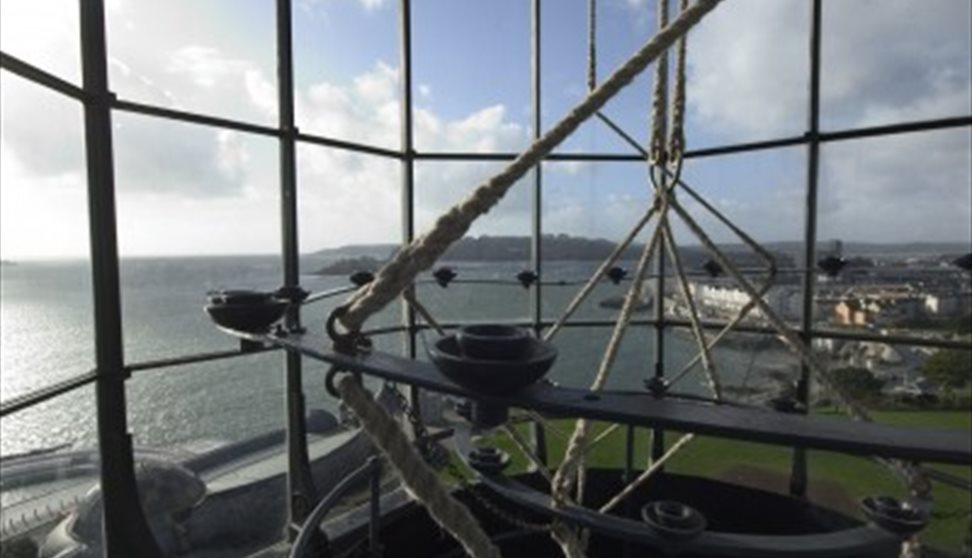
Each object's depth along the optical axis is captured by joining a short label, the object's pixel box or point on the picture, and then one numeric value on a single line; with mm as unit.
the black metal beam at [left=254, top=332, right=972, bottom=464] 544
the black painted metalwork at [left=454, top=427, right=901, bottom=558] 932
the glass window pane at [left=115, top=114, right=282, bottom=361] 2155
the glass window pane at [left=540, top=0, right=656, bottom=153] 2941
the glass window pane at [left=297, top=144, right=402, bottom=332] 2812
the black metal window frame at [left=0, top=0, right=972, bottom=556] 1891
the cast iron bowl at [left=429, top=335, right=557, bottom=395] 650
